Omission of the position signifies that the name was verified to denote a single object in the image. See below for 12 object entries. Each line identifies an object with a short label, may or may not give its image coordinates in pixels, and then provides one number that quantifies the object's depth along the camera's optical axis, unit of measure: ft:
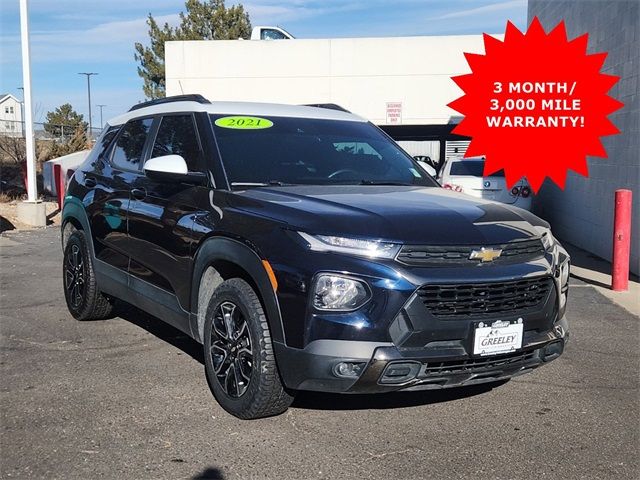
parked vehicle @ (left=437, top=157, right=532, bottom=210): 42.42
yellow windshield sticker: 15.98
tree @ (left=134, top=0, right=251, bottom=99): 132.36
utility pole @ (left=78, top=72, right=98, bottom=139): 256.32
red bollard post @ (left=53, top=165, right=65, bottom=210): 56.13
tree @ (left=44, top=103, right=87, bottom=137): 168.05
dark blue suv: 11.50
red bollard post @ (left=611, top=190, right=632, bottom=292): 27.35
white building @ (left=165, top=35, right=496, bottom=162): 74.02
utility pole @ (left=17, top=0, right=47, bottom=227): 48.14
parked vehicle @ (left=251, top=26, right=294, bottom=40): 81.92
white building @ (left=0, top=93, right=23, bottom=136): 218.46
